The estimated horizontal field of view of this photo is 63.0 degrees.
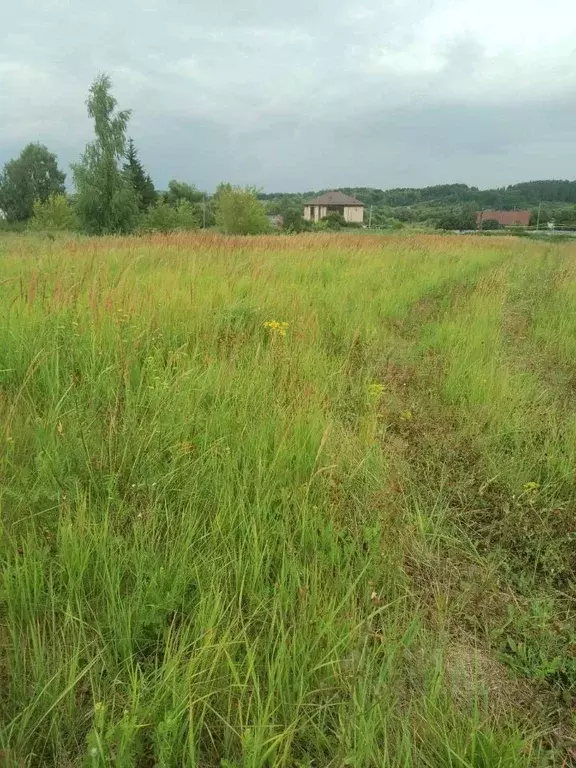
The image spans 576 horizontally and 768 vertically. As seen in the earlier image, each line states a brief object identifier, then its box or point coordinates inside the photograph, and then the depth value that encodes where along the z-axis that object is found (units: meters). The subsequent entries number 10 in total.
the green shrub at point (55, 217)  43.82
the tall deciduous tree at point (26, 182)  66.50
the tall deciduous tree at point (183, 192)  69.19
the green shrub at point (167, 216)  44.03
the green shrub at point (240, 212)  42.97
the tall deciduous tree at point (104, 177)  36.38
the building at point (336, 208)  94.62
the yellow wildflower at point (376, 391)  3.12
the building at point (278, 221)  63.33
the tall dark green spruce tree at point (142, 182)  46.79
